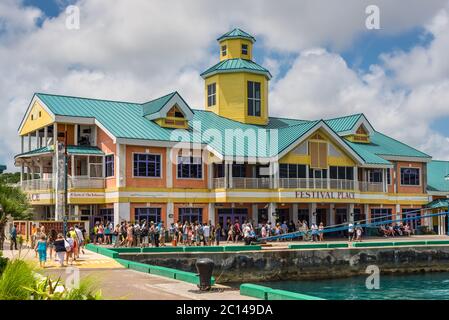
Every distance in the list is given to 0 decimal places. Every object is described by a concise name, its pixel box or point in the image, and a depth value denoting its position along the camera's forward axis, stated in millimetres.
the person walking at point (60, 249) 26984
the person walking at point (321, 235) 45888
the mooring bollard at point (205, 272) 19047
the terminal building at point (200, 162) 44406
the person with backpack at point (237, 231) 44406
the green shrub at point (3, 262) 17462
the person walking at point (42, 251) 27092
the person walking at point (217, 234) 40975
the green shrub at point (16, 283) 12461
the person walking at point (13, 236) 36750
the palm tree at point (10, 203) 28375
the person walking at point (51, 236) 34088
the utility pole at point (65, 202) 34062
